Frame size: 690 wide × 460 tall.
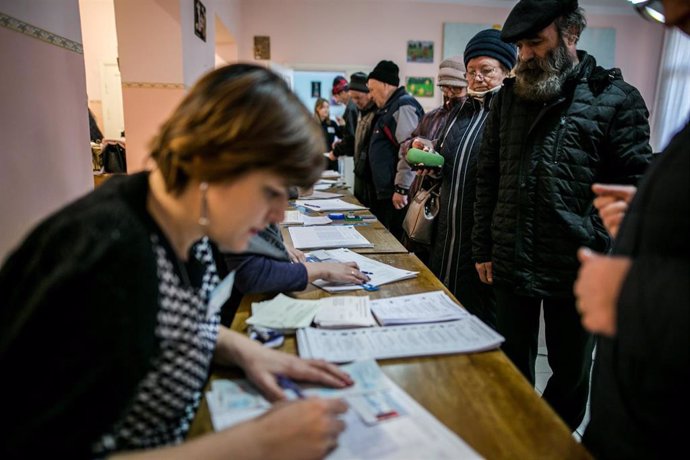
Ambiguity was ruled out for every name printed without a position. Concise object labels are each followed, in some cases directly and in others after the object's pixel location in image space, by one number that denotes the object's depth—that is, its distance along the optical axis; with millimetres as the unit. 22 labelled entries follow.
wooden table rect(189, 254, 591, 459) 695
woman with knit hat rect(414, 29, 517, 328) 2076
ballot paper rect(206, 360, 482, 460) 672
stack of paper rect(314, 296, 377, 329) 1087
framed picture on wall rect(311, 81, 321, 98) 7508
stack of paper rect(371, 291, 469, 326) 1129
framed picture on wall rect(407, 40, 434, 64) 6938
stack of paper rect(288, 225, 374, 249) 1856
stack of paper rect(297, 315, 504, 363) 958
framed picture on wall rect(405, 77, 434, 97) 7035
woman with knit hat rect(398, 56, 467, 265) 2443
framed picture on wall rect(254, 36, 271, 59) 6715
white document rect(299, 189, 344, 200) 3023
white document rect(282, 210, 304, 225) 2244
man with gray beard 1351
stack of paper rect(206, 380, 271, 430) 757
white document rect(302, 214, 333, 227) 2264
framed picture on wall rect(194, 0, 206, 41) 4023
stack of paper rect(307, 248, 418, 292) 1393
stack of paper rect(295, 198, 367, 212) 2655
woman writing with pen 486
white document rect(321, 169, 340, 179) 4181
